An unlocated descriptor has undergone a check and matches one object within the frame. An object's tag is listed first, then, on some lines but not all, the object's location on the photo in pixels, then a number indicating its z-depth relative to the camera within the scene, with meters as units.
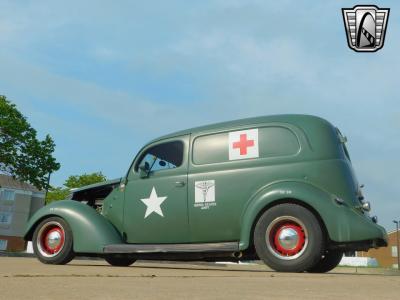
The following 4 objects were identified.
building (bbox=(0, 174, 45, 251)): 70.31
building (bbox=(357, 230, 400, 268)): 82.50
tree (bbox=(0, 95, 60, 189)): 30.48
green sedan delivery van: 6.11
